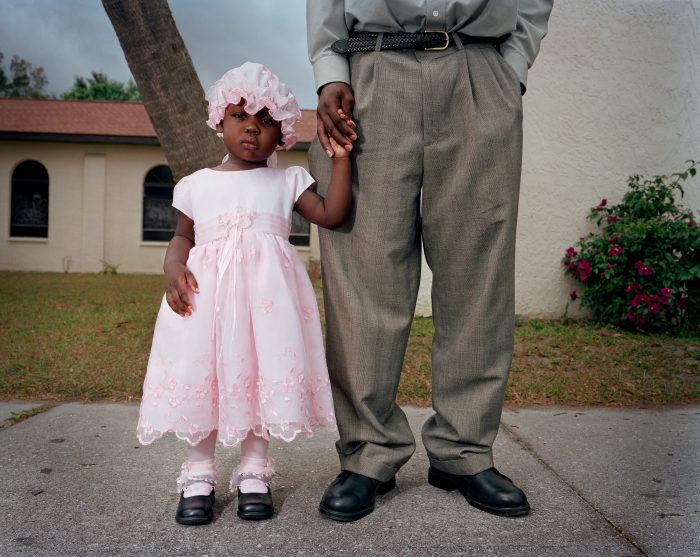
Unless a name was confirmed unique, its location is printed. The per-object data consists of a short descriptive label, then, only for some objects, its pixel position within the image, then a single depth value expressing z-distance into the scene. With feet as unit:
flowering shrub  18.47
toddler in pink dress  6.40
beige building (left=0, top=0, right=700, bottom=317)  19.76
